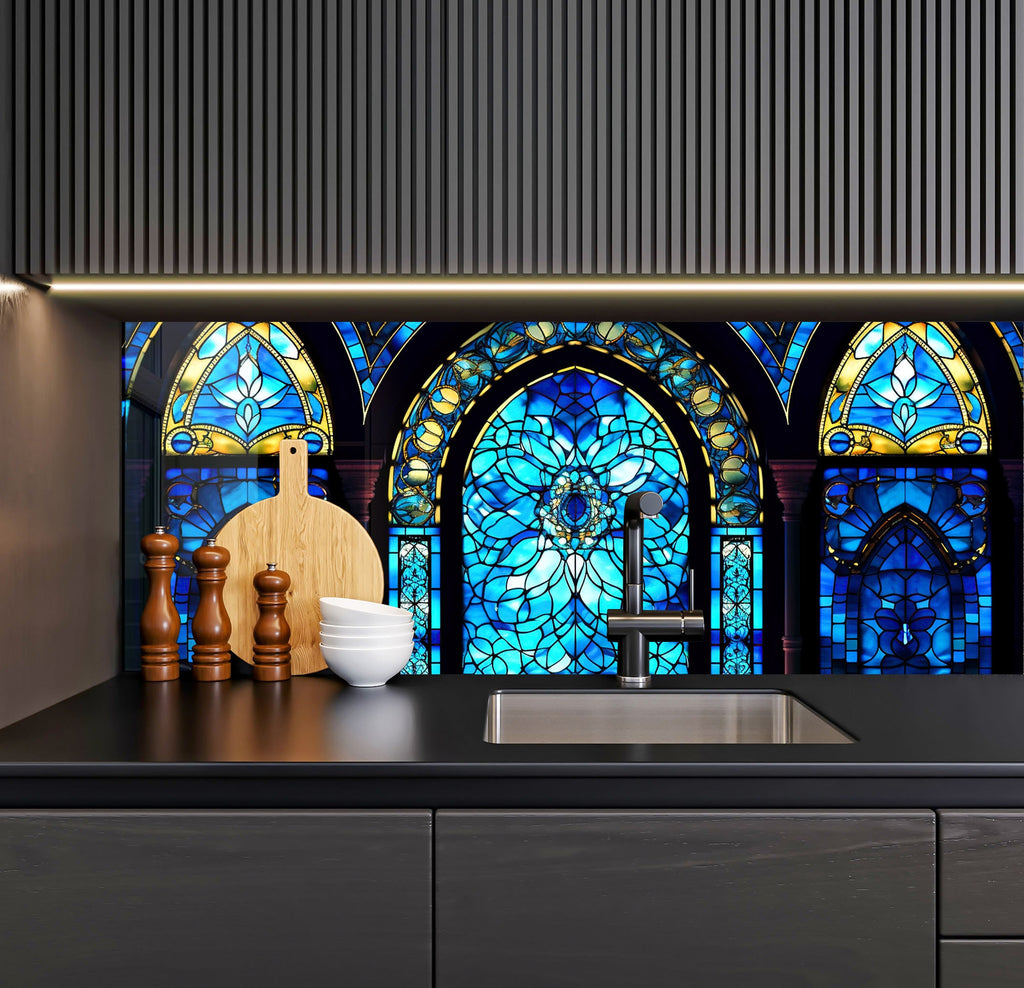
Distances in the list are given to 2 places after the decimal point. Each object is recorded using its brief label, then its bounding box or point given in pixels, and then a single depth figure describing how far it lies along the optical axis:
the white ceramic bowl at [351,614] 1.58
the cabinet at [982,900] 1.07
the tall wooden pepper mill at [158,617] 1.64
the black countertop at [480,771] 1.08
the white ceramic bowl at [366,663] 1.59
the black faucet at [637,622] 1.63
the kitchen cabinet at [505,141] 1.38
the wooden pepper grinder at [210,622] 1.65
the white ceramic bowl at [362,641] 1.58
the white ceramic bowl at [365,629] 1.58
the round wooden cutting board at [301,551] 1.73
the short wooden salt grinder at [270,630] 1.65
